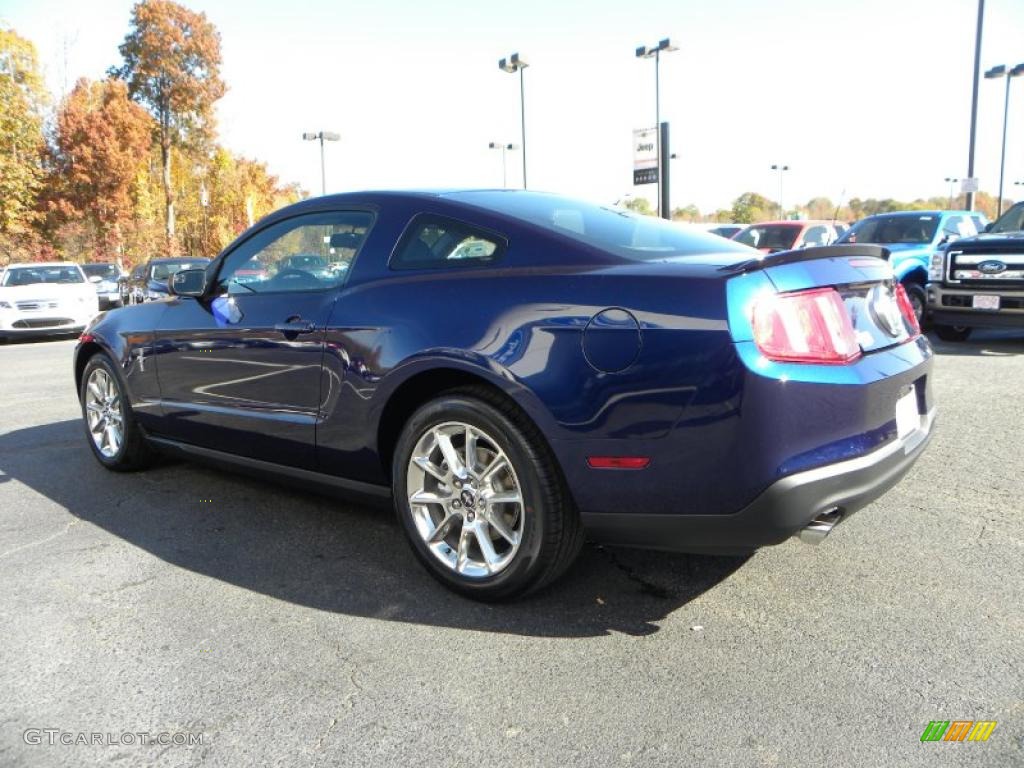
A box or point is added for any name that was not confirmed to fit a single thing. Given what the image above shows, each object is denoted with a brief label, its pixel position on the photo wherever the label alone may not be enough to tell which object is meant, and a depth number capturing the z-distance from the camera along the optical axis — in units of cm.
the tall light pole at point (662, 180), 1652
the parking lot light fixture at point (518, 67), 2495
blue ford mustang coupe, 249
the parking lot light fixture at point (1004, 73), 2867
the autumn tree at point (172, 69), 3697
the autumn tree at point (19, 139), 2814
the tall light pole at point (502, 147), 4186
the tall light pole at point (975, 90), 1983
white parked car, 1470
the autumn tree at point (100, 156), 3503
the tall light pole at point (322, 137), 3209
